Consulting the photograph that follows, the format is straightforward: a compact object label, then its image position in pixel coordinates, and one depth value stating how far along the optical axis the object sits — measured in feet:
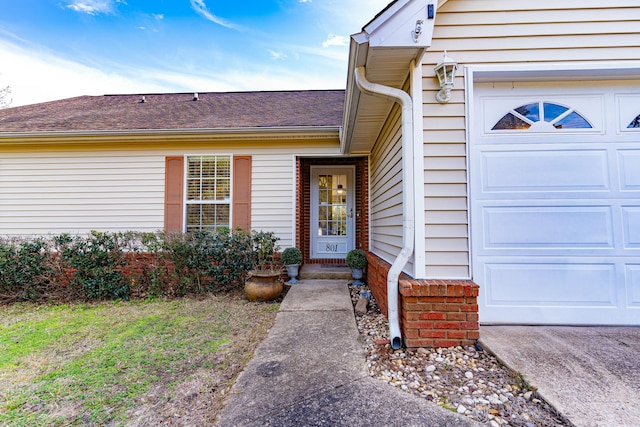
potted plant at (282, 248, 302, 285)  16.10
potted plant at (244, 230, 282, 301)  13.67
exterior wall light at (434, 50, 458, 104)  7.63
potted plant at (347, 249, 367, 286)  15.80
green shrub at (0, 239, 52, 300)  14.16
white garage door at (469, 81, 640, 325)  8.00
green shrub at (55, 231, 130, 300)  14.29
